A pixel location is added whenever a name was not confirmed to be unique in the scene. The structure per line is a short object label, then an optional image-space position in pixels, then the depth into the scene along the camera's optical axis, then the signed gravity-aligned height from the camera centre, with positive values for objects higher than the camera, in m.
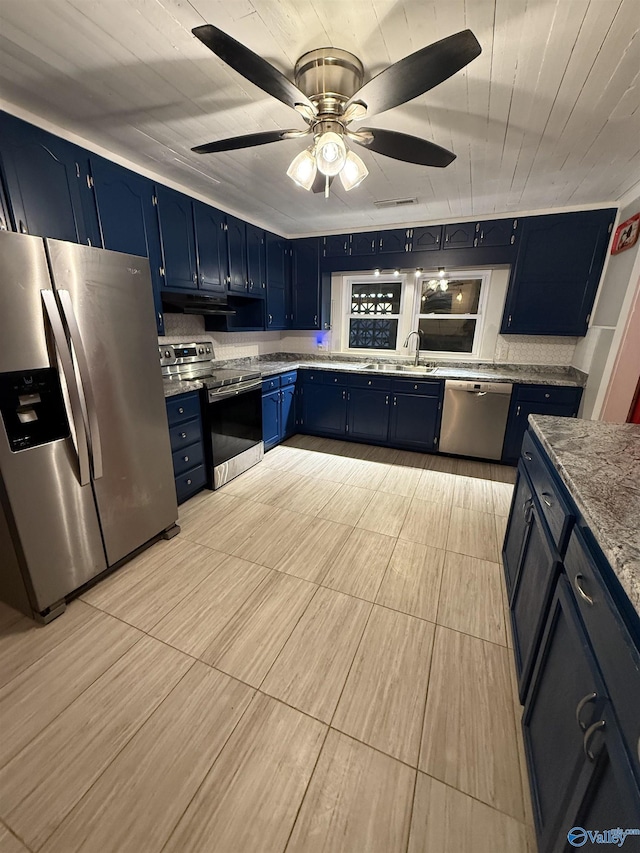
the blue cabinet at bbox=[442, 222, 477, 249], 3.42 +0.97
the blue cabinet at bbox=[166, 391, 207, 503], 2.49 -0.89
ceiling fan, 1.01 +0.82
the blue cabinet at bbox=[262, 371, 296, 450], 3.65 -0.92
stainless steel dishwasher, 3.36 -0.84
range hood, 2.76 +0.18
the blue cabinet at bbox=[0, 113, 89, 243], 1.75 +0.75
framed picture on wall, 2.45 +0.77
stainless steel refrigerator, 1.43 -0.44
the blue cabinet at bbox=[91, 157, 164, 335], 2.19 +0.74
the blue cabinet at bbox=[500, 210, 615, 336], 3.03 +0.58
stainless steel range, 2.80 -0.70
